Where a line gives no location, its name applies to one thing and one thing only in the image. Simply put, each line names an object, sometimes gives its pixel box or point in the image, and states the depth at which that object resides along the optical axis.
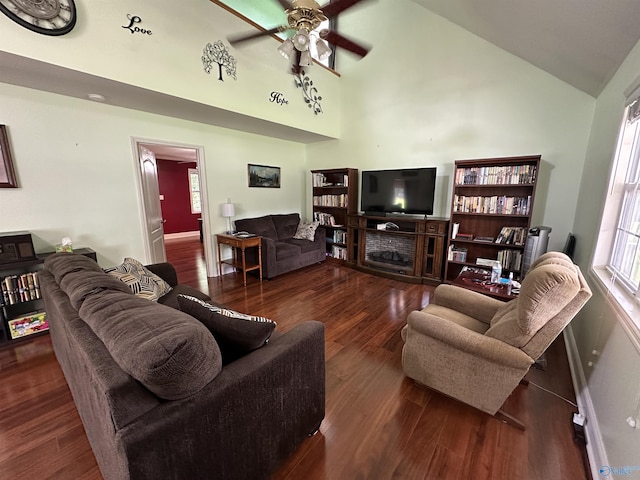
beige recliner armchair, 1.31
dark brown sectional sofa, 0.78
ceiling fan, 1.96
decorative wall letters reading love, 2.38
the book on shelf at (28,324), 2.38
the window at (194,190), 8.02
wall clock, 1.91
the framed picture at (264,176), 4.65
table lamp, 4.11
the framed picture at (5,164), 2.45
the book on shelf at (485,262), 3.33
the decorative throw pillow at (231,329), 1.12
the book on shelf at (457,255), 3.63
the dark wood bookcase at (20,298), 2.33
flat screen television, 3.81
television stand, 3.78
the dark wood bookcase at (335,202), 4.79
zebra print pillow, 2.00
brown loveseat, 3.99
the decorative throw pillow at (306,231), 4.77
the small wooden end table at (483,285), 2.19
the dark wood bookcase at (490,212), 3.13
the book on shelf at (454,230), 3.62
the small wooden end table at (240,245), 3.81
